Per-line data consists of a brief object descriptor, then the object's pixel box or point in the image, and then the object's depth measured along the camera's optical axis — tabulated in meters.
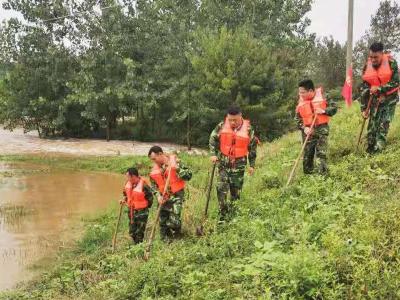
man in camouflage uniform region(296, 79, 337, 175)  8.62
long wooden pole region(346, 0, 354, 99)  17.16
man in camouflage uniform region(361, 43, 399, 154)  8.71
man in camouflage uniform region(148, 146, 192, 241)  8.48
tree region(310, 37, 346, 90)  35.47
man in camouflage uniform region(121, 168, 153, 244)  9.24
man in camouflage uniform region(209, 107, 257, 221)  8.20
